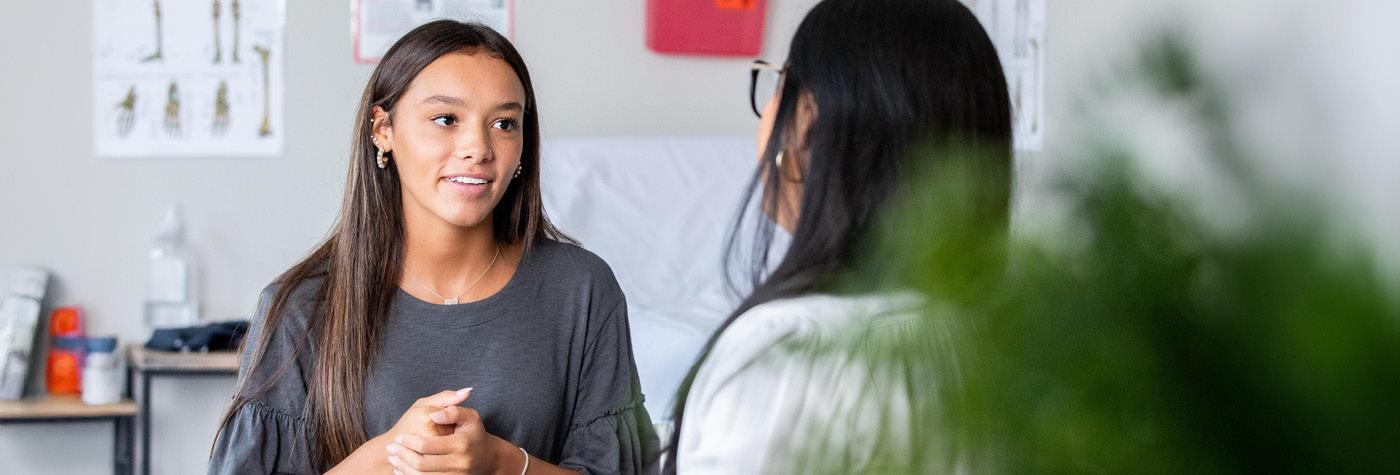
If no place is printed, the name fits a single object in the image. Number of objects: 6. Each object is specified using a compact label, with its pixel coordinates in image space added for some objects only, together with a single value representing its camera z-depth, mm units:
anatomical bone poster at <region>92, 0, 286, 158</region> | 3062
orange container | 2912
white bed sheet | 2793
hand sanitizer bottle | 3051
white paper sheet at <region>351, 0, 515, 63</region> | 3182
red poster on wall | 3312
